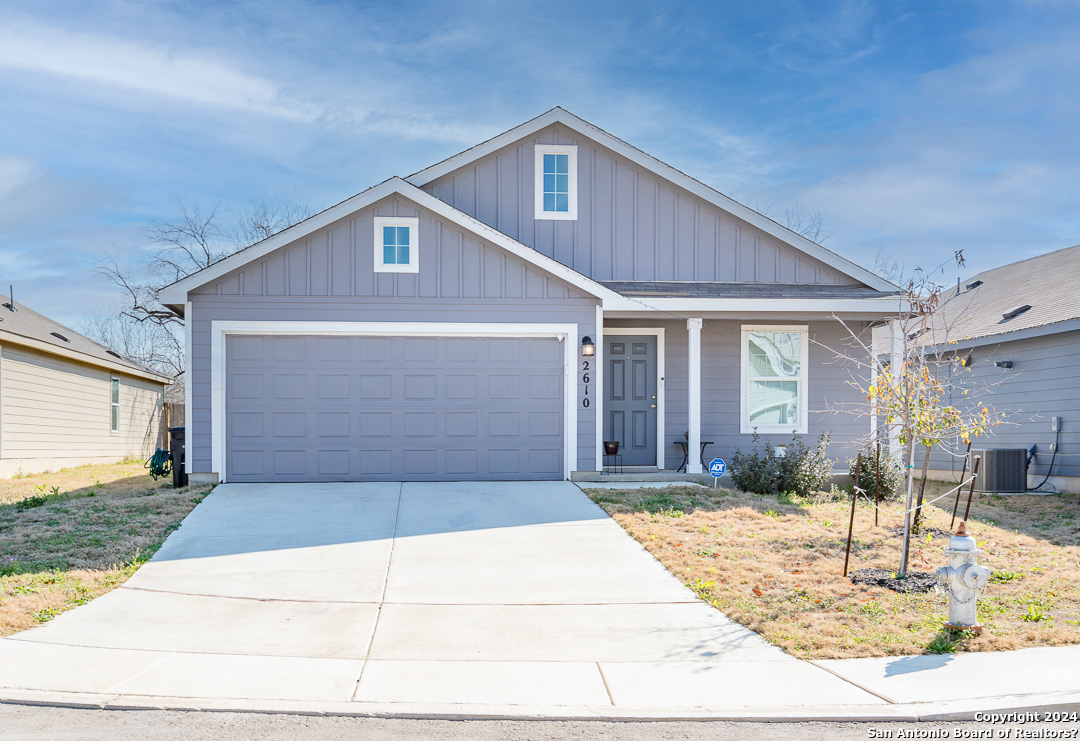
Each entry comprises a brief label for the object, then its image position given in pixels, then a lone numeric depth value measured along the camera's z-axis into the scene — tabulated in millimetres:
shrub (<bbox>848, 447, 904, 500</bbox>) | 12031
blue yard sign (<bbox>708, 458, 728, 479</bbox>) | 11828
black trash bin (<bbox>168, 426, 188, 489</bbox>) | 11828
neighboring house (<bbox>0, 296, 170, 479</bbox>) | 15891
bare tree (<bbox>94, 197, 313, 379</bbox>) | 30906
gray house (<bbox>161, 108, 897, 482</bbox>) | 11695
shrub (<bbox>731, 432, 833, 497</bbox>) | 11906
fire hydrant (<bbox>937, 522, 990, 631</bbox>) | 5613
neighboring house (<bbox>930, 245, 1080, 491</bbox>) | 13828
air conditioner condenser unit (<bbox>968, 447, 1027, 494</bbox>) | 14141
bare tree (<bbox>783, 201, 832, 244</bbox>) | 31625
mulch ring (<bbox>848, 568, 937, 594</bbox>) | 6953
